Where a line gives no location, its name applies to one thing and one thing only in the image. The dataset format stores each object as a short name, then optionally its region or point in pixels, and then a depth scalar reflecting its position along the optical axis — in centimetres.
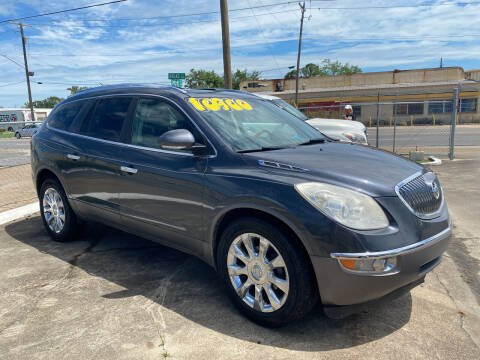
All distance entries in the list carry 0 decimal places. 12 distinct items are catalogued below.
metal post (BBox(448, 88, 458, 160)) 1098
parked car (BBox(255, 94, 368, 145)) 870
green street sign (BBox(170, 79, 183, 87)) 1444
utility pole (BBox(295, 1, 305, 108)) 3344
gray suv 250
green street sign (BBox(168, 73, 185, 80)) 1424
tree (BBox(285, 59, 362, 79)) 7225
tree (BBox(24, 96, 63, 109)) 11198
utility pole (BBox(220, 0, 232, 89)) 1380
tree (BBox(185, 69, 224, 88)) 6600
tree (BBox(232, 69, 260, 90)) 7338
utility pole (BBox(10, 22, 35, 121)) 3812
